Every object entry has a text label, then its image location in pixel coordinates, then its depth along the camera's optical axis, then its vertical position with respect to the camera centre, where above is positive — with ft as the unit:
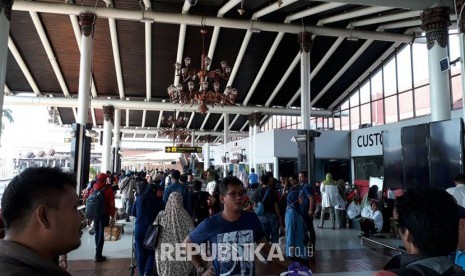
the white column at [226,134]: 74.64 +7.55
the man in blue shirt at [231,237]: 7.79 -1.53
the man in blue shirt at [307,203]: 19.93 -1.89
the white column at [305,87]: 37.11 +8.59
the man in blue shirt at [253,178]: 37.08 -0.92
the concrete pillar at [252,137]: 59.26 +5.38
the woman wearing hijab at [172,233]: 14.56 -2.60
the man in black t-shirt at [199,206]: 21.68 -2.23
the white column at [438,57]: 22.72 +7.25
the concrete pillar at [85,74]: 30.30 +8.67
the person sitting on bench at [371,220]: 26.40 -3.81
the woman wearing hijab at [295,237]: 15.37 -2.98
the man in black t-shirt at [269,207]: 20.98 -2.26
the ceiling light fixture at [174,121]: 62.45 +8.68
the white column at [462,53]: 17.39 +5.72
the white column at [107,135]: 56.21 +5.65
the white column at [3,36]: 16.94 +6.41
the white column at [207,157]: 101.10 +3.67
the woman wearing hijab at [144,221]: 16.15 -2.39
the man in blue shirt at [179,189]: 20.40 -1.12
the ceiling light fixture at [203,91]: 30.35 +6.99
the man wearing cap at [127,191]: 31.92 -1.93
